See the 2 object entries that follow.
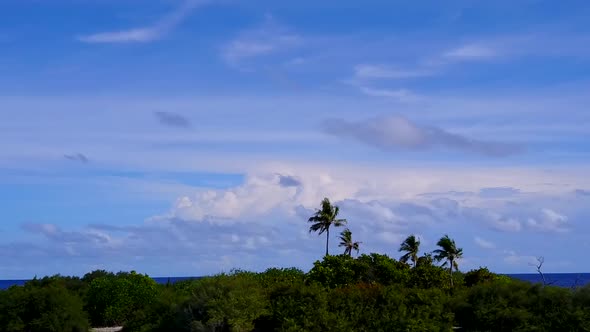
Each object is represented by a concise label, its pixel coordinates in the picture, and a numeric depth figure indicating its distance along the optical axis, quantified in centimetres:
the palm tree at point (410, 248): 9550
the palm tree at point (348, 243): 9712
